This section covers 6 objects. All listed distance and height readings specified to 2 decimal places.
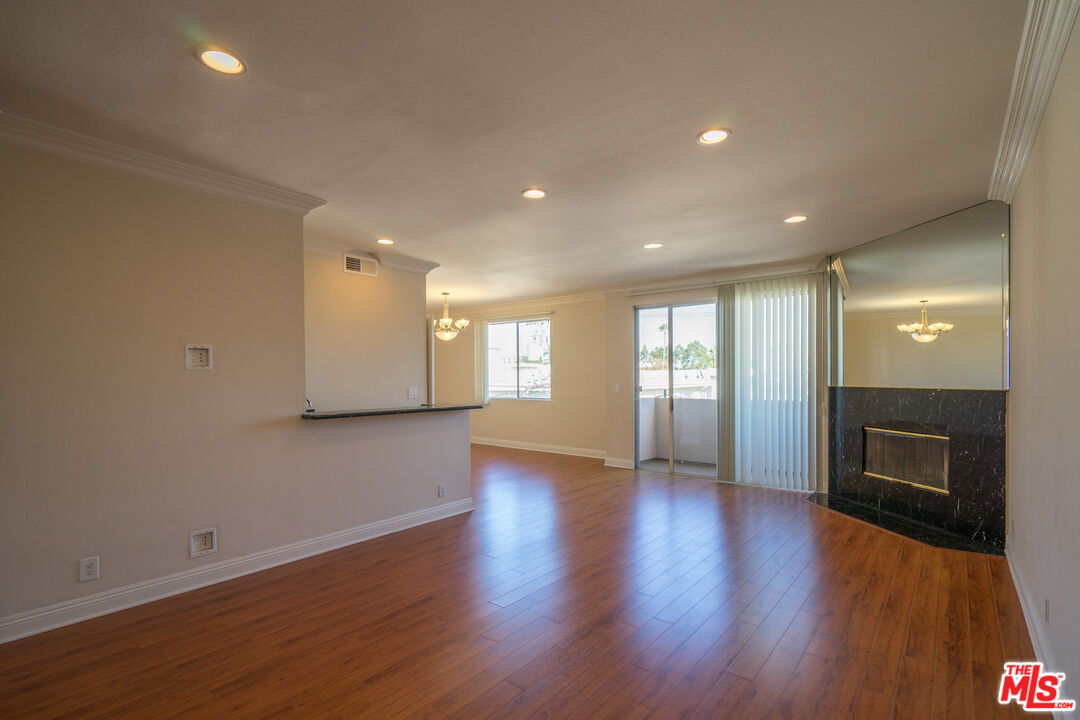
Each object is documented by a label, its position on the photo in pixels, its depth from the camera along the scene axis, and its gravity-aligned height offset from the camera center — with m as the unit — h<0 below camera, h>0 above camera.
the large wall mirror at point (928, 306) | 3.66 +0.41
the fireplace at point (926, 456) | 3.84 -0.90
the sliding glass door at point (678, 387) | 6.44 -0.41
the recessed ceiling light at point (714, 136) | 2.59 +1.16
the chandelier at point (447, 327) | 7.29 +0.45
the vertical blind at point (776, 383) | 5.53 -0.31
